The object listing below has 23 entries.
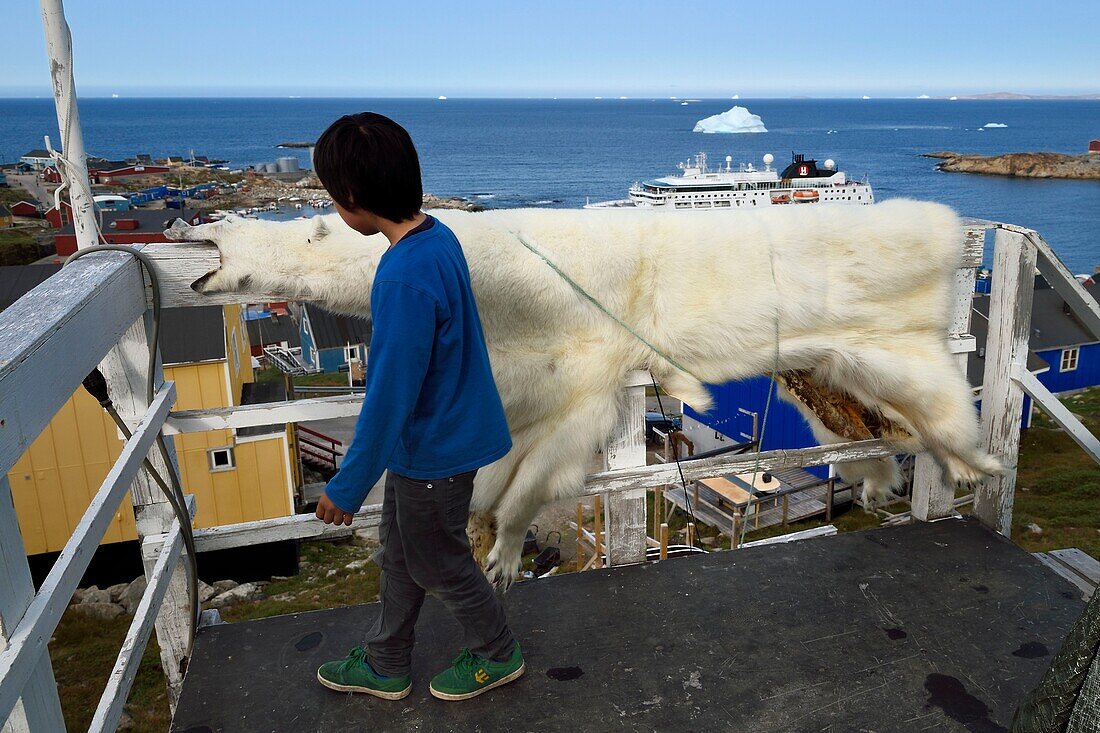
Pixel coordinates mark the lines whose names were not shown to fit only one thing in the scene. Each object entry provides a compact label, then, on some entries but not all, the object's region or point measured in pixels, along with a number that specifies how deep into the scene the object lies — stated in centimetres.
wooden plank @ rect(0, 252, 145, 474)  119
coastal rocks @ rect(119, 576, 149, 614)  1059
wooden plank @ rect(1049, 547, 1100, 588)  279
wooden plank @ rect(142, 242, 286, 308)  220
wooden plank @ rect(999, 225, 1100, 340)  274
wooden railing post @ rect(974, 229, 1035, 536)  283
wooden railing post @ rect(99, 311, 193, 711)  212
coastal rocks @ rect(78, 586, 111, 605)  1066
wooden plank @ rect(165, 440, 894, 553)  236
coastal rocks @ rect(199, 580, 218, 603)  1048
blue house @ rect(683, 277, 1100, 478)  1480
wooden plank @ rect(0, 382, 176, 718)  111
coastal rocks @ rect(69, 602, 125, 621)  1037
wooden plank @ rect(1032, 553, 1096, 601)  263
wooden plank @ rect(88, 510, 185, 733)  167
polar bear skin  222
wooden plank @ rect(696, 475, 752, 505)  1172
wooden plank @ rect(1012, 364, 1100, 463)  271
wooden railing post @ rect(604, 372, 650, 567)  257
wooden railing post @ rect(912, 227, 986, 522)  277
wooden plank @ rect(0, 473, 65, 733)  115
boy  175
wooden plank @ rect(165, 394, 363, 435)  225
